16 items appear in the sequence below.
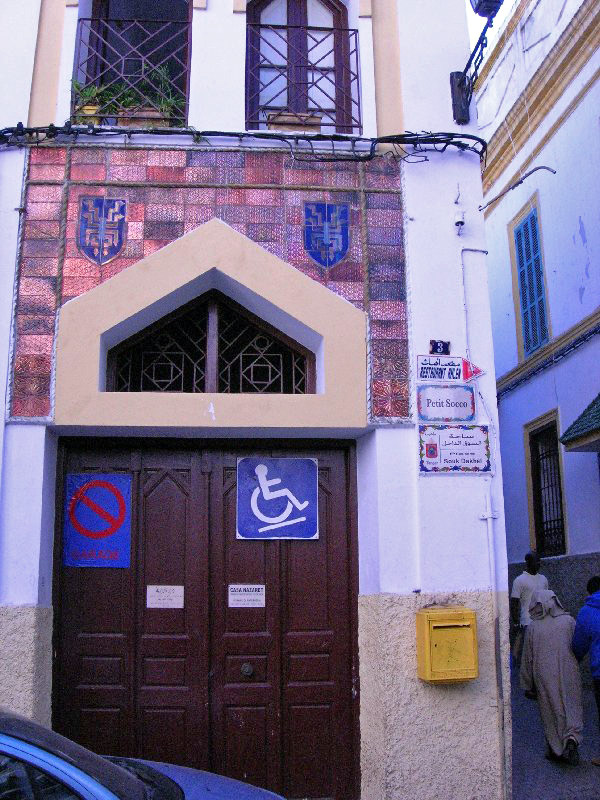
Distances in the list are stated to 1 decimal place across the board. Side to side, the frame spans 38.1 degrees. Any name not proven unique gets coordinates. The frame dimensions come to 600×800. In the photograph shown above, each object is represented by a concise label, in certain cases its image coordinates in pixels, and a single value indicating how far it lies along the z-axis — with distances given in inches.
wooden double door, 250.2
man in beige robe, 286.4
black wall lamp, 270.7
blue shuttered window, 503.8
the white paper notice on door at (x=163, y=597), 255.9
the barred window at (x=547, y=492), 482.9
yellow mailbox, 232.7
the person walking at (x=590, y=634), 279.7
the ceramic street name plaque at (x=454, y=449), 249.4
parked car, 124.1
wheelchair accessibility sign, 262.1
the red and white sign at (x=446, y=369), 254.8
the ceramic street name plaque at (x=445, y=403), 252.7
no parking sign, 256.8
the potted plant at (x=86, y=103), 269.9
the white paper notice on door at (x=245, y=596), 257.8
